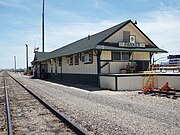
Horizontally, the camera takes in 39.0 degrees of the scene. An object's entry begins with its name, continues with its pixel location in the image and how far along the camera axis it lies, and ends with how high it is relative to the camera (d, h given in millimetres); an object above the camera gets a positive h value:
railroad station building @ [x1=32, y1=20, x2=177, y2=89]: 20228 +1342
